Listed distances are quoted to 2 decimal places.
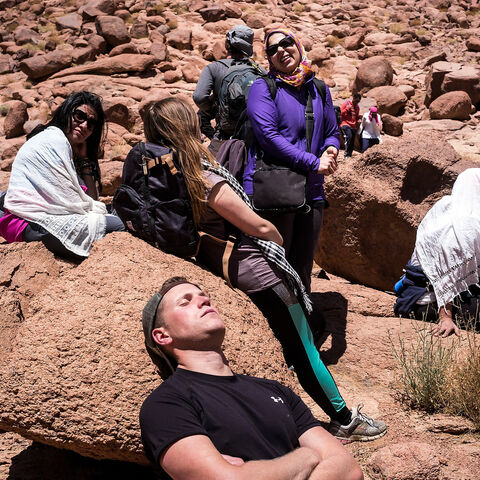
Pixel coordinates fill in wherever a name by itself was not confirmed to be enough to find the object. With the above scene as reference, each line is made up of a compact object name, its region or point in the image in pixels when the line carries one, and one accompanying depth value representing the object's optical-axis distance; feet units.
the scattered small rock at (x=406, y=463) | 9.98
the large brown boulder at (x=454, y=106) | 51.85
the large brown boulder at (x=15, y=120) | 44.21
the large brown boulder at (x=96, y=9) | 69.46
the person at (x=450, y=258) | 15.60
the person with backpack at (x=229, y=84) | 16.05
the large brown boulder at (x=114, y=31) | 61.11
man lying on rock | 7.25
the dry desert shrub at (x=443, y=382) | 12.27
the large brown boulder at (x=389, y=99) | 54.65
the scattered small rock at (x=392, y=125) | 49.93
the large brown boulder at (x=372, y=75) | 59.00
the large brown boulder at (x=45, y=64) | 56.70
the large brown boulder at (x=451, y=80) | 54.39
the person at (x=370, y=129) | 43.27
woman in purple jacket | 13.74
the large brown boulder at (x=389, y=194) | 19.38
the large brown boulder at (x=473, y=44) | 65.72
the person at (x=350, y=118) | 42.45
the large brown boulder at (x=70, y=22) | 69.46
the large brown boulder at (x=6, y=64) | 60.54
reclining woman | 11.10
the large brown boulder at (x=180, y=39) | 64.18
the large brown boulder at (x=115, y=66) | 55.93
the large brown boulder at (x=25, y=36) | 66.69
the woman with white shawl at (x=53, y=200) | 12.20
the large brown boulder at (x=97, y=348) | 9.34
